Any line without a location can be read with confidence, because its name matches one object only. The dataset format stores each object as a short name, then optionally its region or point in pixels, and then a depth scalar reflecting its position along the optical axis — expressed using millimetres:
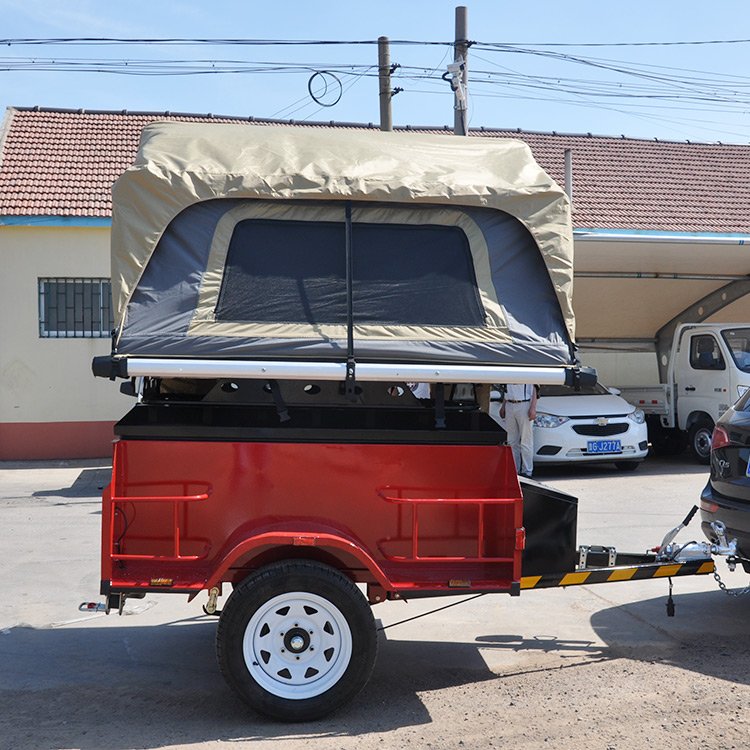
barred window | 15242
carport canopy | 13961
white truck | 14023
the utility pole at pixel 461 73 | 14844
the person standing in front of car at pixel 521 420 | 12695
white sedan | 13148
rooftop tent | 5070
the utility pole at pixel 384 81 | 16344
